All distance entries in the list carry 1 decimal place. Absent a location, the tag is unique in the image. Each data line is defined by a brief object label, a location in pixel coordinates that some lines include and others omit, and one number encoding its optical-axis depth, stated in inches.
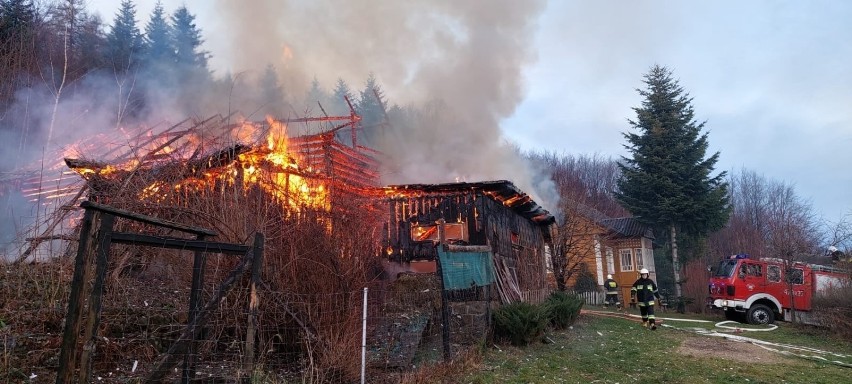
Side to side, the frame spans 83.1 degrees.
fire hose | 373.6
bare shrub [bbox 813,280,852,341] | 493.4
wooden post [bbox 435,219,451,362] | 287.0
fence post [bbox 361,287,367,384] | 229.6
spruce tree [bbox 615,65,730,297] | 1066.1
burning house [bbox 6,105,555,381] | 248.8
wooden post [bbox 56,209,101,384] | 146.4
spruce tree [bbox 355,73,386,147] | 1131.5
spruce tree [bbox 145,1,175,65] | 914.1
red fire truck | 644.7
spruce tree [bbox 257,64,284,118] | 770.8
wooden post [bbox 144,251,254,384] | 168.4
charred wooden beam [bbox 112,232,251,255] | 161.8
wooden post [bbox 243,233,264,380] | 195.0
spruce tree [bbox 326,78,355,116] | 992.0
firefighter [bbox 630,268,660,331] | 554.6
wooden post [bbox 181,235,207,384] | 189.2
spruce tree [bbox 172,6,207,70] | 945.5
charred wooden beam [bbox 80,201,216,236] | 150.7
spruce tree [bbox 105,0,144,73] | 816.9
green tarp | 325.1
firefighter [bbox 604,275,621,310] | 862.5
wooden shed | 564.1
